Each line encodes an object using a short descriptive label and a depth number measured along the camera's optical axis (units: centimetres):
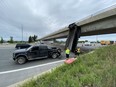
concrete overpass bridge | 818
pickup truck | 712
